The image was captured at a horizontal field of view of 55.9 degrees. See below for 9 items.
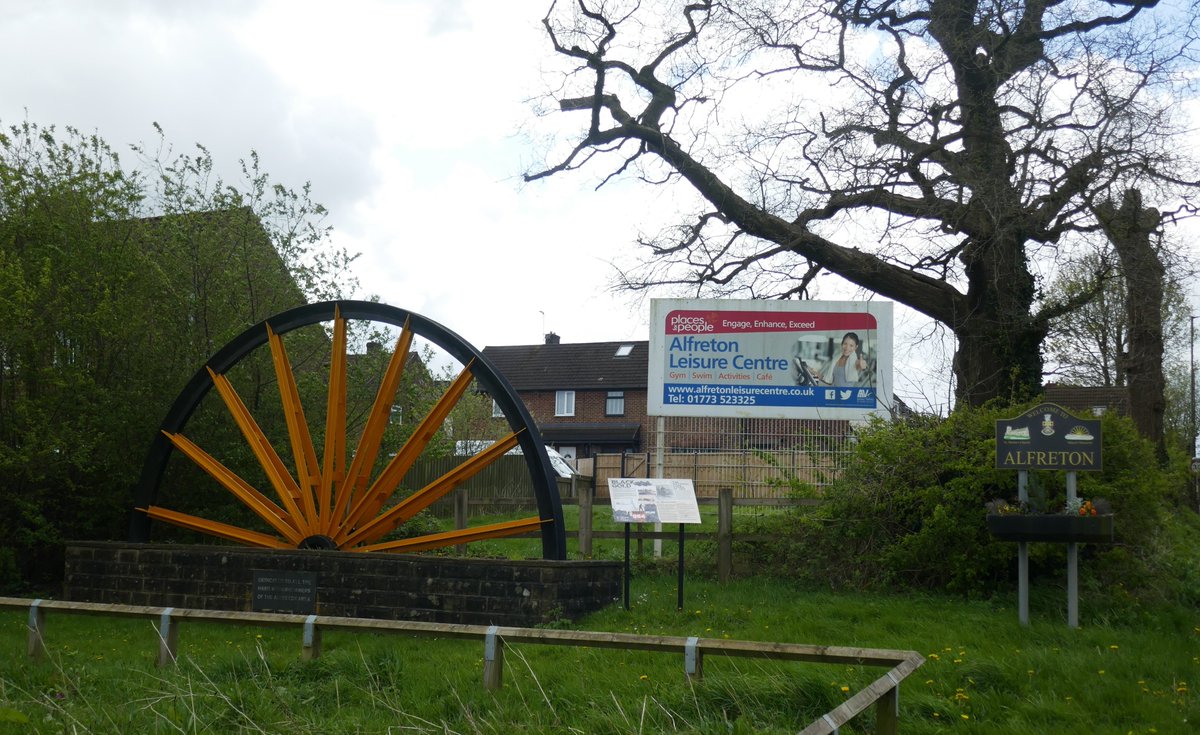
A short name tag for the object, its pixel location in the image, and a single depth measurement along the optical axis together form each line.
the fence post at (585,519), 15.18
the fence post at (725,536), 14.15
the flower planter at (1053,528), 10.02
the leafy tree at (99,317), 14.77
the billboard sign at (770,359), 16.73
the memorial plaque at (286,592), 12.57
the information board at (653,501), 11.91
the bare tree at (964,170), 15.19
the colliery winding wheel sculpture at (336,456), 13.52
